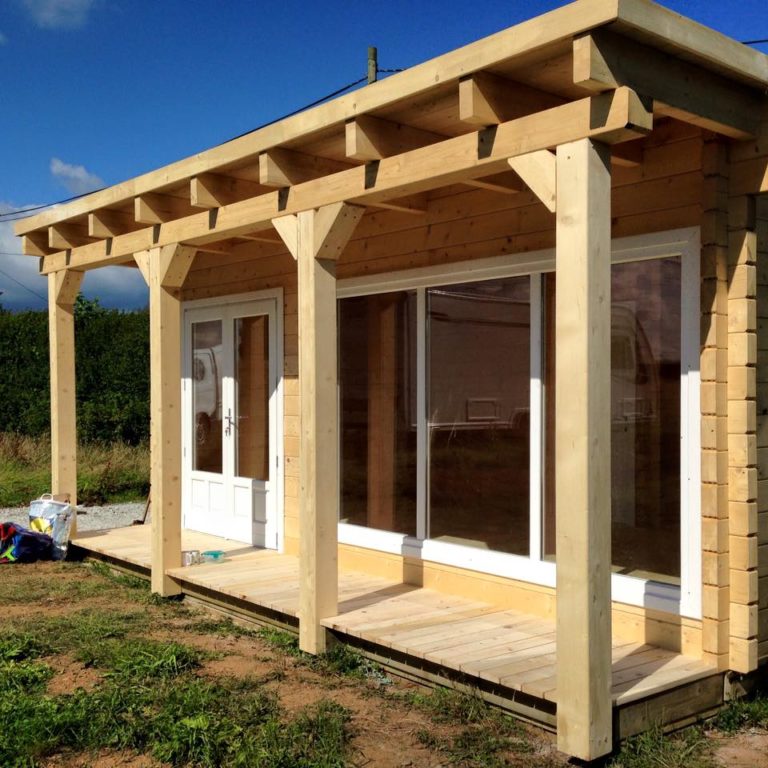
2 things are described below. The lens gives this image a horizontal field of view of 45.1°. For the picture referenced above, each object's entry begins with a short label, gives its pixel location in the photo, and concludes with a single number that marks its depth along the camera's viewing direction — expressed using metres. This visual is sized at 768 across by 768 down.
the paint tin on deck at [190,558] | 6.81
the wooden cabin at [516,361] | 3.67
